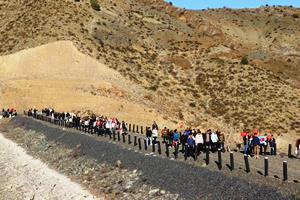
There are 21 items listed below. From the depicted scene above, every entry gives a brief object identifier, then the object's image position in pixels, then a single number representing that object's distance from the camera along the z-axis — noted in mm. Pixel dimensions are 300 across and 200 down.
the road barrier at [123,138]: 24781
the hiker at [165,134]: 38950
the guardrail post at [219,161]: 26284
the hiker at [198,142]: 31994
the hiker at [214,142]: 34500
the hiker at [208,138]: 34516
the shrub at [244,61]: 102562
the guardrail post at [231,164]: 25792
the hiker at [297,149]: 34375
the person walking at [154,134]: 36609
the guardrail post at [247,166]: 24720
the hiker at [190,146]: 30766
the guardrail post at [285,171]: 22531
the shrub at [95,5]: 109331
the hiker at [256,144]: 32188
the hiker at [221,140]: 35481
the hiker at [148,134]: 37750
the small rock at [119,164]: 31847
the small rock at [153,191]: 26030
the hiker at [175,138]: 35194
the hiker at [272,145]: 36031
